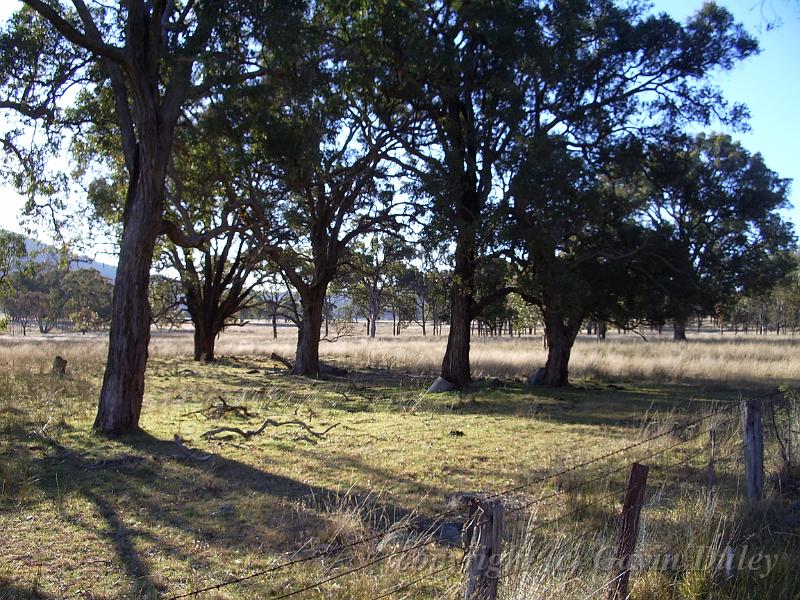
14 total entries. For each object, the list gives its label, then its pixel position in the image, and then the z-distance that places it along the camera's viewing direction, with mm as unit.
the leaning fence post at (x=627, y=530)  3975
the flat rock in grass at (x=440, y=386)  18495
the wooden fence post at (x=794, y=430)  7485
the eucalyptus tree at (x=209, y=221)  13992
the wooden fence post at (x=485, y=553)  3121
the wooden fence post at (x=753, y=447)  6145
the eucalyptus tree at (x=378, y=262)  22812
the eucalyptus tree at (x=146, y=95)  9859
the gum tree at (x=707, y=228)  17500
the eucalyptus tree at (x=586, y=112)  14578
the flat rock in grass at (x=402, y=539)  5064
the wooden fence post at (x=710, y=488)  5300
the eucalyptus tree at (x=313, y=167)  12617
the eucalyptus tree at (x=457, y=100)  14641
